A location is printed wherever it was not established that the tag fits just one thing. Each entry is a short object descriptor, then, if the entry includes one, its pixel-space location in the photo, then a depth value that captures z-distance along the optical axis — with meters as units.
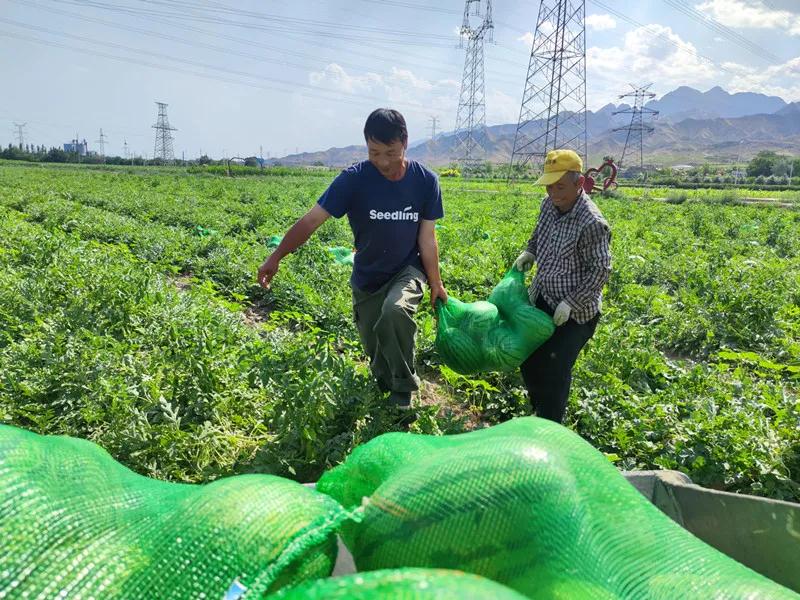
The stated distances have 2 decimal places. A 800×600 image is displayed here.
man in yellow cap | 2.86
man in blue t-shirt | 3.12
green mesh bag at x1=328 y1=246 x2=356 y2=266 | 6.36
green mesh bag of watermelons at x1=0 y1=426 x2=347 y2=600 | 1.03
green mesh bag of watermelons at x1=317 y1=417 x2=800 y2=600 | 1.16
